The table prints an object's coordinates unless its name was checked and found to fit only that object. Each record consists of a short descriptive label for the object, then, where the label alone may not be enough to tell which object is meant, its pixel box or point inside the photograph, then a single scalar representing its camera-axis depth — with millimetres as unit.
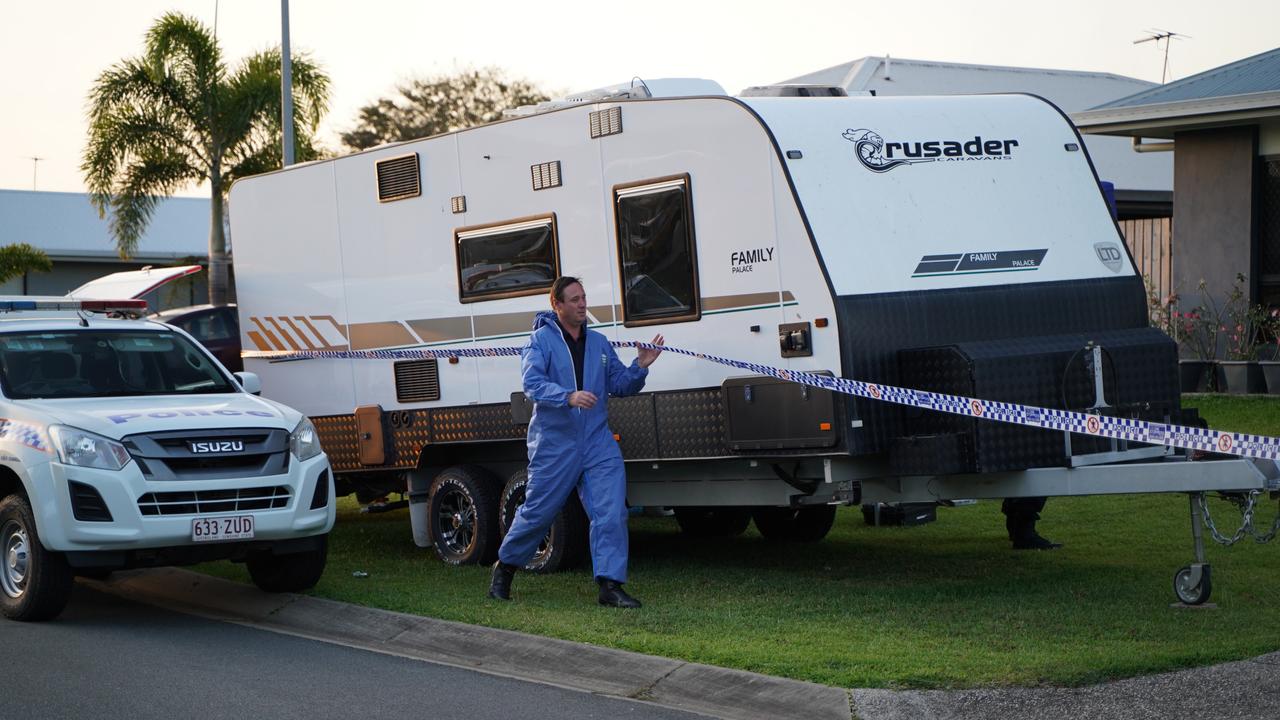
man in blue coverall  8719
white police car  8664
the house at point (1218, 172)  16984
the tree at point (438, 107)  45781
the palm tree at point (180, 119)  25719
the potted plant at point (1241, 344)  16703
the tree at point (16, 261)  36281
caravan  8531
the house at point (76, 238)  41406
